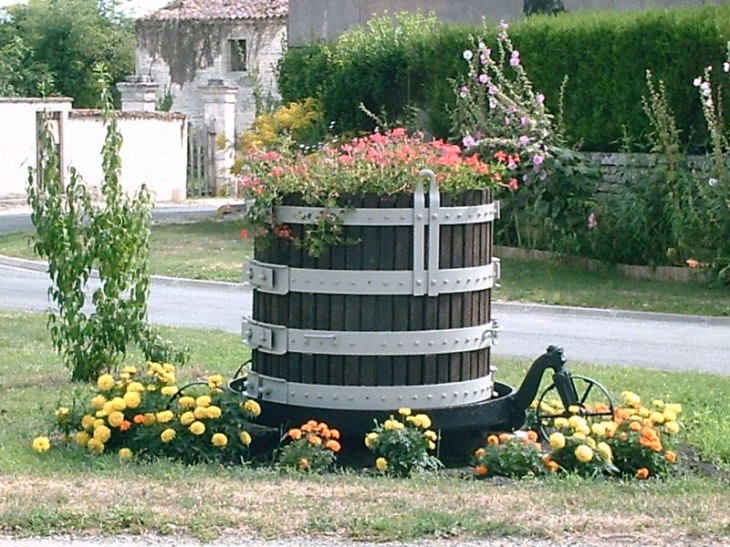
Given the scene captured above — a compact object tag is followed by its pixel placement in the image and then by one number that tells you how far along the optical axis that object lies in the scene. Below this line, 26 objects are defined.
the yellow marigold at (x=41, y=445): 14.57
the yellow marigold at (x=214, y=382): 15.94
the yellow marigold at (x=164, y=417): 14.91
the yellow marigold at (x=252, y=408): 15.16
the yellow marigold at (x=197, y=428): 14.68
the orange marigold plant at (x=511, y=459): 14.17
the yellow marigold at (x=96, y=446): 14.70
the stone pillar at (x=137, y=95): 72.25
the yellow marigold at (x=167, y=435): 14.66
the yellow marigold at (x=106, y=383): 15.76
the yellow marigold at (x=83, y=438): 14.98
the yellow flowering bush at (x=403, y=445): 14.27
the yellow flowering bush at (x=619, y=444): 14.29
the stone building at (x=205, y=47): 95.06
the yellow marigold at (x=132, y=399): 15.28
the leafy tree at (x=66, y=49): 111.00
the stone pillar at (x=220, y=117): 70.62
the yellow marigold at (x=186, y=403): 15.17
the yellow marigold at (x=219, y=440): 14.69
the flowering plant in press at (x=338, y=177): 14.80
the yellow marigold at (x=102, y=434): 14.74
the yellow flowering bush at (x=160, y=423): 14.78
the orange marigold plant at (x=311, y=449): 14.19
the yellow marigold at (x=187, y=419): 14.84
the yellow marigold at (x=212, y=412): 14.81
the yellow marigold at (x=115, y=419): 14.97
